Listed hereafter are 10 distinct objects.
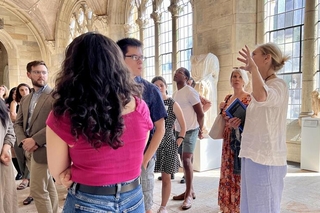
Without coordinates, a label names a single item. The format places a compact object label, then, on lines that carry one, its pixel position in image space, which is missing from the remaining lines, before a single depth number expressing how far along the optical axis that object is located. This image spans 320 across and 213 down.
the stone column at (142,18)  8.31
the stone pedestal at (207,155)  4.26
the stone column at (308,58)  4.57
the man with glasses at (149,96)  1.50
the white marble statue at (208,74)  5.21
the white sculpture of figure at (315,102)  4.27
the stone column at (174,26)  6.83
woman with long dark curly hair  0.82
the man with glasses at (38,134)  2.14
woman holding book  2.25
